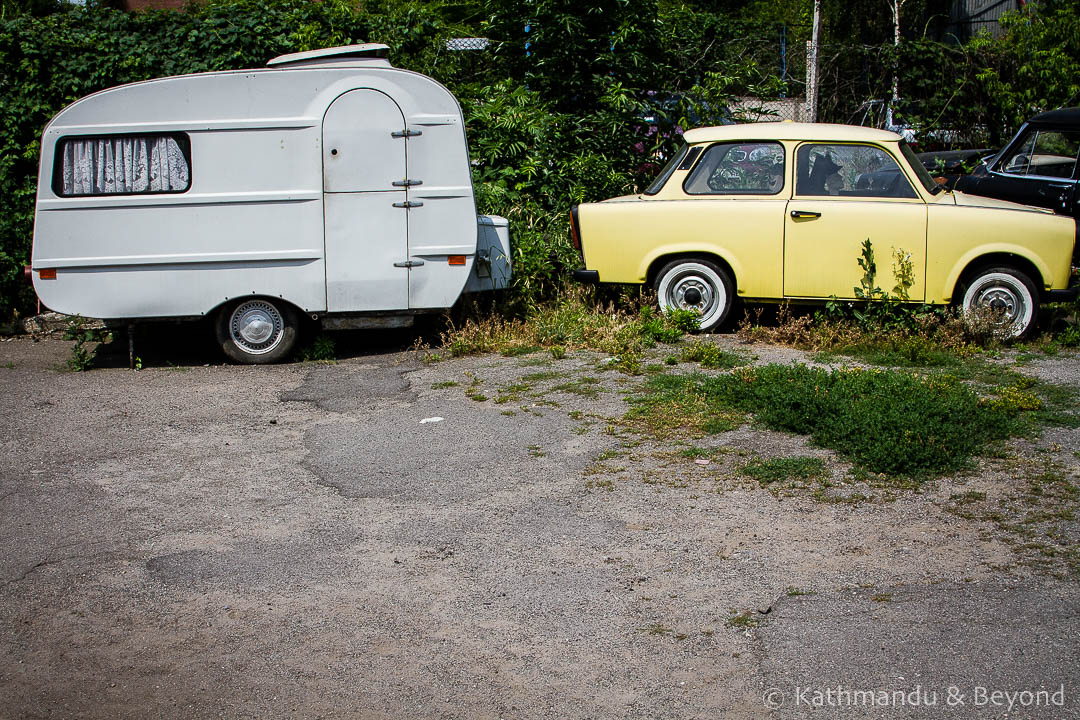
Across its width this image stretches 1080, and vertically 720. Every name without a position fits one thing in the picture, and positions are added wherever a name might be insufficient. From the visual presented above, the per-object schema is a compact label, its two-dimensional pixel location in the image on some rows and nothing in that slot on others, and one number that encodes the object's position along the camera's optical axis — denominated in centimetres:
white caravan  855
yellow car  851
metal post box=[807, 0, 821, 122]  1426
